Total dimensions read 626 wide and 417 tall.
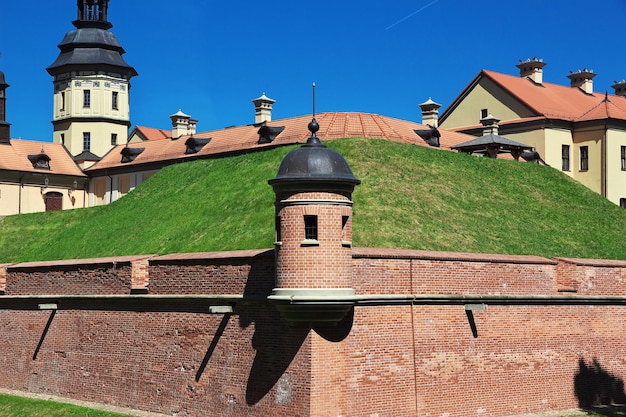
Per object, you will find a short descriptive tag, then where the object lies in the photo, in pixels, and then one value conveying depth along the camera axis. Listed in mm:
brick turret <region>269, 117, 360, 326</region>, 19312
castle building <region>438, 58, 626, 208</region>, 49125
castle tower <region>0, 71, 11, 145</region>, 56844
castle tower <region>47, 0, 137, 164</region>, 60750
